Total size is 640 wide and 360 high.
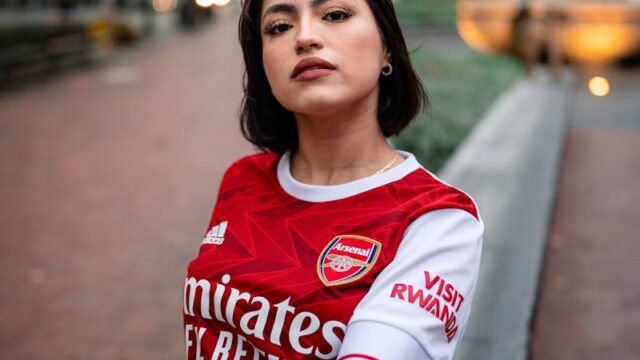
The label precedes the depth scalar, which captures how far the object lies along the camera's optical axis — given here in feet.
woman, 5.47
